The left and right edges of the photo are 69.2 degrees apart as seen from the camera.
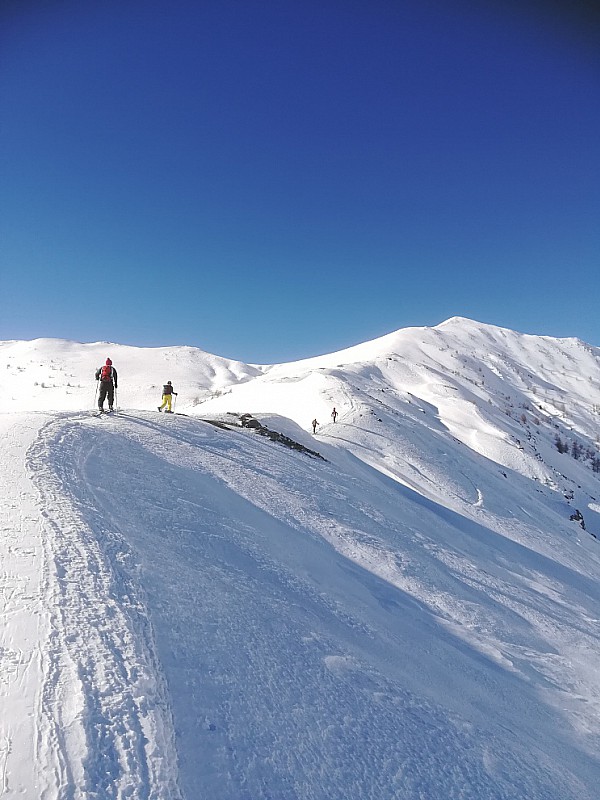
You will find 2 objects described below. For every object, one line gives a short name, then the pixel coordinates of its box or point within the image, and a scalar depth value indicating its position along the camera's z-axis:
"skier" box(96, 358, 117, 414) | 13.01
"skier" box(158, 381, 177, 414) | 16.80
